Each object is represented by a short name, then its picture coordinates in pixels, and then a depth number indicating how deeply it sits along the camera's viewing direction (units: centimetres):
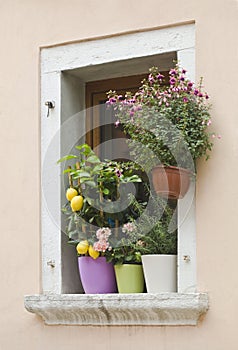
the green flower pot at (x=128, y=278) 738
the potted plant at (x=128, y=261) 738
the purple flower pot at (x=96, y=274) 749
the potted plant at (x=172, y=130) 706
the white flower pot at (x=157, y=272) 723
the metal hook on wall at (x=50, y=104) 792
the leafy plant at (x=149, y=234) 737
